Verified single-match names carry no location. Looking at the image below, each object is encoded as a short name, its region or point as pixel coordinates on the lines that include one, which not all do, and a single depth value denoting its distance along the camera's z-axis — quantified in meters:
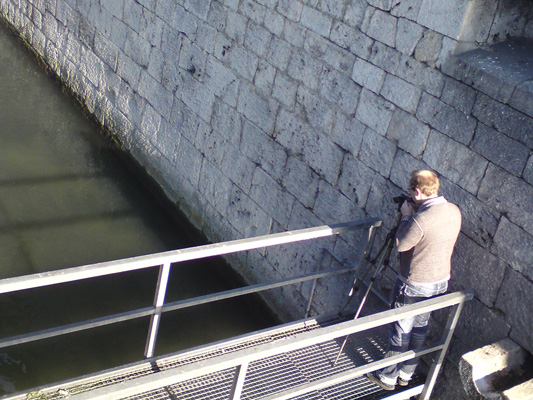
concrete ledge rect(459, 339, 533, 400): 3.31
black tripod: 4.05
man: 3.68
